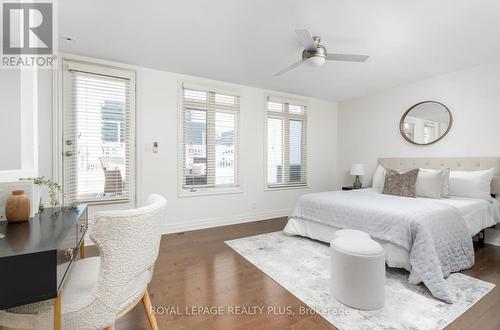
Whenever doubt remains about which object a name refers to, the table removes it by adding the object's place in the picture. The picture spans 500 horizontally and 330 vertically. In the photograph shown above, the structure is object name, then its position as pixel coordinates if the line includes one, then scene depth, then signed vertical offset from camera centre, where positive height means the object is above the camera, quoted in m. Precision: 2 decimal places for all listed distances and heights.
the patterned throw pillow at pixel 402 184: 3.23 -0.28
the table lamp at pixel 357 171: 4.55 -0.14
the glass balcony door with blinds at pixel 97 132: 2.93 +0.42
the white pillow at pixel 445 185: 3.21 -0.29
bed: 2.05 -0.64
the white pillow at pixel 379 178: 3.86 -0.25
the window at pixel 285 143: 4.57 +0.42
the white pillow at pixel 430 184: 3.12 -0.27
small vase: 1.32 -0.25
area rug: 1.64 -1.09
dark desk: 0.82 -0.38
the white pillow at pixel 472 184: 3.00 -0.26
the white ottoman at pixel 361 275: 1.76 -0.86
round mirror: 3.65 +0.68
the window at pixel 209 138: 3.77 +0.44
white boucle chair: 0.98 -0.52
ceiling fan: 2.37 +1.15
